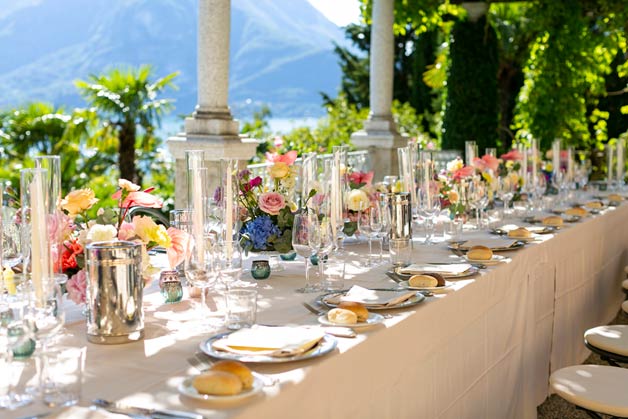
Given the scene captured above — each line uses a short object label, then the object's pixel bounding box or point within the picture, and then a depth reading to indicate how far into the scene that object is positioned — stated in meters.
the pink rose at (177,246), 2.33
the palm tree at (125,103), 12.41
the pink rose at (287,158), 3.34
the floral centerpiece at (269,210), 3.10
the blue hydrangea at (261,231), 3.10
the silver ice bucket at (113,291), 1.92
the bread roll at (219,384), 1.56
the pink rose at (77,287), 2.09
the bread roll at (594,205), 5.14
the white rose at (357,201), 3.37
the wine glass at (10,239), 2.35
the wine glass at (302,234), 2.50
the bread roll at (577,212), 4.72
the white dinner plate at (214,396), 1.54
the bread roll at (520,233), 3.73
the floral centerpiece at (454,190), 3.85
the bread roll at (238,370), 1.59
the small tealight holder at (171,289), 2.40
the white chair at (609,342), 3.20
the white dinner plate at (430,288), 2.56
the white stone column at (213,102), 6.18
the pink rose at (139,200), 2.45
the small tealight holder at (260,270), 2.80
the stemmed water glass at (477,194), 4.05
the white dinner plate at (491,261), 3.11
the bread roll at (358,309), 2.13
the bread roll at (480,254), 3.12
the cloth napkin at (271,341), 1.80
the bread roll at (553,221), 4.23
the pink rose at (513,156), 5.52
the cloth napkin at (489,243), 3.45
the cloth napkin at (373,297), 2.32
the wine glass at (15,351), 1.53
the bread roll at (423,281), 2.60
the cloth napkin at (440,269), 2.81
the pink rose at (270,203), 3.12
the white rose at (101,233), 2.18
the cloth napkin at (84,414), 1.46
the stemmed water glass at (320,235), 2.50
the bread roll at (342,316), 2.10
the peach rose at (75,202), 2.38
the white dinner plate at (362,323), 2.09
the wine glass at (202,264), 2.21
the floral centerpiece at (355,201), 3.37
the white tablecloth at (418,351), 1.69
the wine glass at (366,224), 3.11
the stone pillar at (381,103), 9.34
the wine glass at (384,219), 3.07
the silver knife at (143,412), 1.46
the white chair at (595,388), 2.57
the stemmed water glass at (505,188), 4.68
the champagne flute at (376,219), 3.06
